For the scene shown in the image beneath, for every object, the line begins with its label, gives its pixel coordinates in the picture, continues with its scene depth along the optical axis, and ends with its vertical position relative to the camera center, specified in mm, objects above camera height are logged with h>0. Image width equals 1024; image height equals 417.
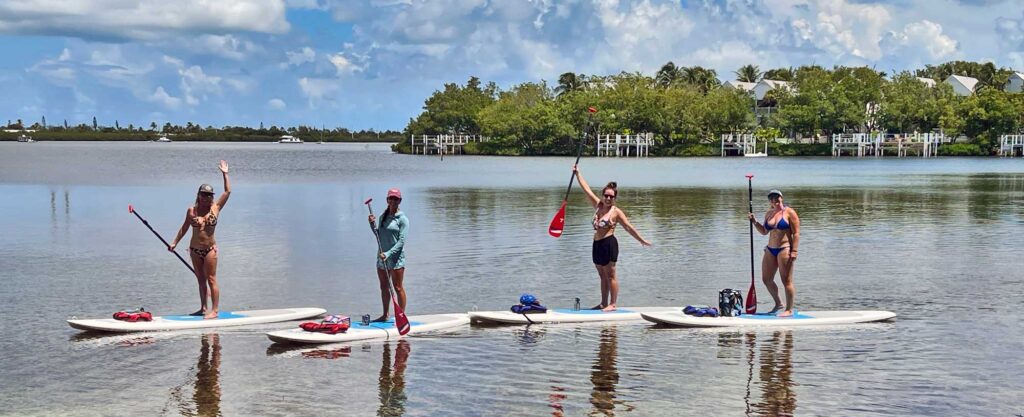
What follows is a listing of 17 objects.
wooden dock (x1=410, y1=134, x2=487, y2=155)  181375 -510
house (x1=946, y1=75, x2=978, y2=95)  173875 +9000
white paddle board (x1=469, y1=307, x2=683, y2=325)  17578 -2865
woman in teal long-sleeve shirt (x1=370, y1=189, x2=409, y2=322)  15914 -1423
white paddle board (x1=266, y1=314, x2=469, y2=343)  15883 -2864
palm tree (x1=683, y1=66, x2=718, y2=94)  182625 +10462
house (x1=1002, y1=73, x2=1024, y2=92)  180000 +9542
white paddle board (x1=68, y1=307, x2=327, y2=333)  16781 -2847
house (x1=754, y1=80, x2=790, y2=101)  176125 +8654
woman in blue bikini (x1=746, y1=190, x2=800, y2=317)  16969 -1545
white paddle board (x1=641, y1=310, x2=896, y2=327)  17219 -2862
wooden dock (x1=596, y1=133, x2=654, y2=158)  150875 -692
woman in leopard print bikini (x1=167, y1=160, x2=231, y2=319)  16484 -1397
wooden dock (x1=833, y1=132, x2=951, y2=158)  140750 -494
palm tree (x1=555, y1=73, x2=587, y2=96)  195250 +10368
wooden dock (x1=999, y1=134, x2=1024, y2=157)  133250 -568
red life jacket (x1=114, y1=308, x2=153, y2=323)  16922 -2748
